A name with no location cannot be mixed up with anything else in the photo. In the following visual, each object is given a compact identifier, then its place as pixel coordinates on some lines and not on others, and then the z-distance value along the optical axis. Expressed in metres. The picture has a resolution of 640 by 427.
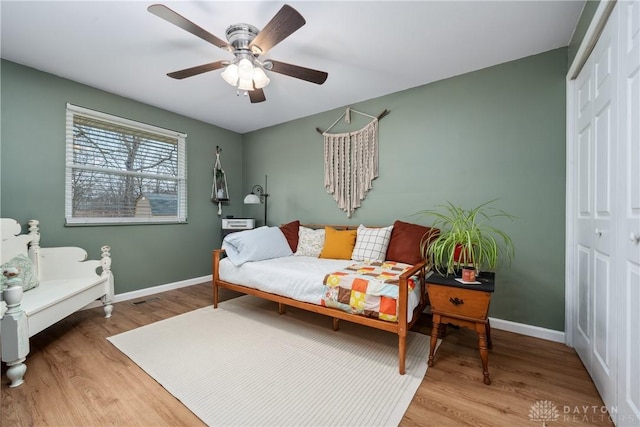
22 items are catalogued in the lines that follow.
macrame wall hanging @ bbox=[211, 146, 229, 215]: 4.09
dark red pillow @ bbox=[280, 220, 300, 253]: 3.28
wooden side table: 1.63
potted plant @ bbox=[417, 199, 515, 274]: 1.89
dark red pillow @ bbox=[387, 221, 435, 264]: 2.48
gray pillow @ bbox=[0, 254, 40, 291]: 2.13
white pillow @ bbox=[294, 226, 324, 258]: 3.11
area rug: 1.40
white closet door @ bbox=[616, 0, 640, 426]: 1.12
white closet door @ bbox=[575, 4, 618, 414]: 1.37
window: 2.81
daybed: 1.86
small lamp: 4.20
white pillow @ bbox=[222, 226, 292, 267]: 2.74
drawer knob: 1.71
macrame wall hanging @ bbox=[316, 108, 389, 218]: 3.15
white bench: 1.56
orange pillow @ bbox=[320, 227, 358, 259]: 2.86
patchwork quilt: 1.82
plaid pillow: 2.68
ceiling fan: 1.61
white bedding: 2.17
